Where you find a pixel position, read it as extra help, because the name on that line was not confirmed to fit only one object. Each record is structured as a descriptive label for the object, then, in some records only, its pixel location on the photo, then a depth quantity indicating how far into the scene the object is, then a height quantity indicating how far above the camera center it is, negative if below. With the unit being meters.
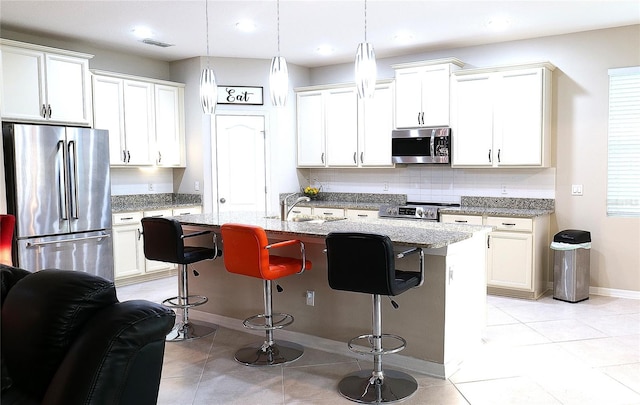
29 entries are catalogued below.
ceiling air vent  5.84 +1.59
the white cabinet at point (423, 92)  5.94 +1.01
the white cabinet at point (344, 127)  6.54 +0.69
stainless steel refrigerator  4.93 -0.13
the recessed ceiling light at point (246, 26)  5.19 +1.58
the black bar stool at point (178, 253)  3.98 -0.57
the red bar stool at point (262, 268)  3.41 -0.59
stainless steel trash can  5.20 -0.89
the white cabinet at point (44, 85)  5.03 +1.00
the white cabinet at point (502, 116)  5.44 +0.67
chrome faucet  4.29 -0.24
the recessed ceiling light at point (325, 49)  6.25 +1.60
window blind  5.34 +0.34
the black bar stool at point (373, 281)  2.94 -0.60
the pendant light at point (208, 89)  3.97 +0.70
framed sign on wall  6.79 +1.12
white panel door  6.88 +0.23
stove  5.90 -0.37
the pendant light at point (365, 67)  3.42 +0.74
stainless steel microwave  5.98 +0.40
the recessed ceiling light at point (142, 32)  5.37 +1.58
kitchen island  3.39 -0.87
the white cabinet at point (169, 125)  6.67 +0.74
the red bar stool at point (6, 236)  4.11 -0.43
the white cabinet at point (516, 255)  5.30 -0.80
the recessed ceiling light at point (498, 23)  5.06 +1.54
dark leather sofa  1.76 -0.58
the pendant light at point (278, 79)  3.76 +0.73
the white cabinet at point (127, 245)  5.99 -0.75
